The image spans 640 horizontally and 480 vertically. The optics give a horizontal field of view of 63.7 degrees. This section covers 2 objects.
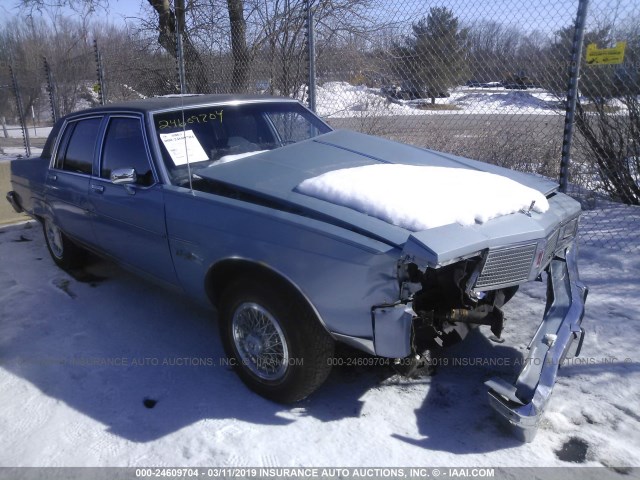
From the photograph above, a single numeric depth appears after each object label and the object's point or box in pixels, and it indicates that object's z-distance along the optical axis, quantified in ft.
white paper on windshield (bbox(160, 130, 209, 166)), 11.93
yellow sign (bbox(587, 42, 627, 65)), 14.29
